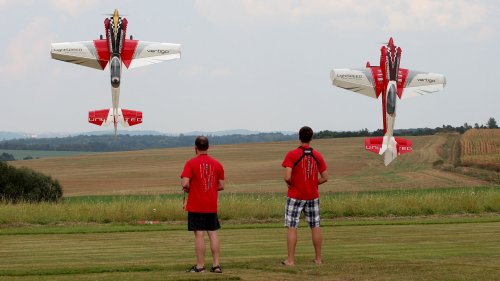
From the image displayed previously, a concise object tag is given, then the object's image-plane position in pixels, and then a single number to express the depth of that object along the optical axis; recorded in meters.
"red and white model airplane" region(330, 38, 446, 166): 26.86
